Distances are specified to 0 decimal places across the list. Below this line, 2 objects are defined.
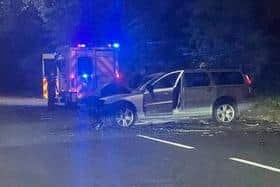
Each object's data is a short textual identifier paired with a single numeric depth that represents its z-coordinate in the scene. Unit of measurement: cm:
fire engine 2517
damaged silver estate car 1867
